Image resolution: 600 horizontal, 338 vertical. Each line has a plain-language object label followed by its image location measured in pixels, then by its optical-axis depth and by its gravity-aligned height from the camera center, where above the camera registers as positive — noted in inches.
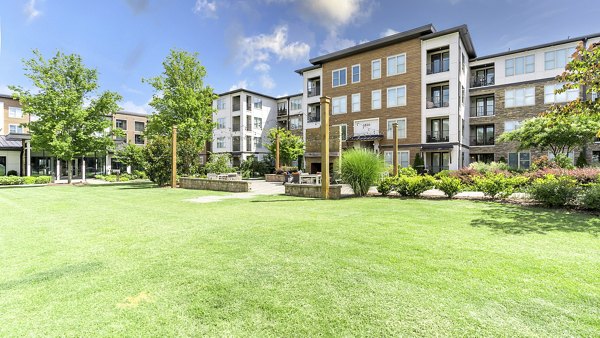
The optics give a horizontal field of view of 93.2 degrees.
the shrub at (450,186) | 421.4 -28.6
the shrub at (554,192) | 328.2 -29.1
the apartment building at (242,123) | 1621.6 +259.8
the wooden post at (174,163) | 682.2 +10.6
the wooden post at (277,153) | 931.0 +46.4
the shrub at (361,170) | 468.4 -4.6
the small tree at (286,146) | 1122.7 +84.0
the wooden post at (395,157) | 603.6 +22.0
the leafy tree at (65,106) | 850.1 +193.8
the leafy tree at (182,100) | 978.1 +238.6
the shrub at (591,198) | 302.2 -34.1
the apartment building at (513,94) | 944.9 +263.8
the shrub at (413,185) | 440.5 -27.7
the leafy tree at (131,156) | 760.3 +36.1
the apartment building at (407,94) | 928.3 +265.6
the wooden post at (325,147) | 445.1 +31.9
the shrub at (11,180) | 909.8 -40.8
